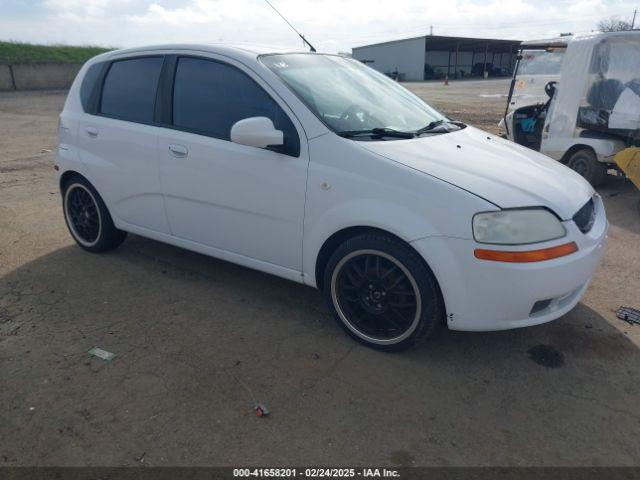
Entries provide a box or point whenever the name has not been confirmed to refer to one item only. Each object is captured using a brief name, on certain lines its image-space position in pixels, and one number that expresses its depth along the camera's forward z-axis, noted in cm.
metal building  5075
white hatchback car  282
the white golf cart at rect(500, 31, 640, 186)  693
